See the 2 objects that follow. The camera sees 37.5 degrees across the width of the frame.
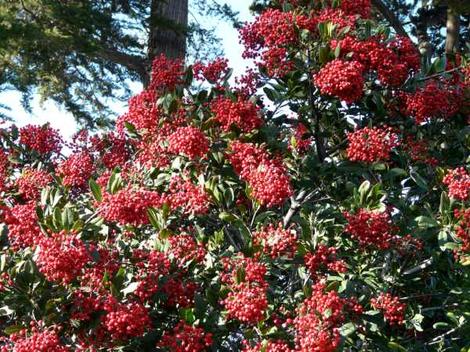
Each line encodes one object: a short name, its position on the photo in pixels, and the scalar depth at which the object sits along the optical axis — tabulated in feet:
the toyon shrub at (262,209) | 10.68
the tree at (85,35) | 24.85
